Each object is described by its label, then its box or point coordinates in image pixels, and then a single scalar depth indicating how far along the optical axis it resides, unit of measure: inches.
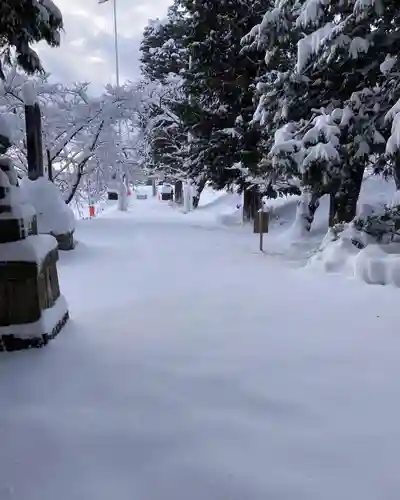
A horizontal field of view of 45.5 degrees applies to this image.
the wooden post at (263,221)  387.9
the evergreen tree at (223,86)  567.5
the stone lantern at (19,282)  148.2
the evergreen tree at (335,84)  283.4
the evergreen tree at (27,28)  171.5
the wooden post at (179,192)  1249.6
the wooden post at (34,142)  382.6
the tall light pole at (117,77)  774.4
